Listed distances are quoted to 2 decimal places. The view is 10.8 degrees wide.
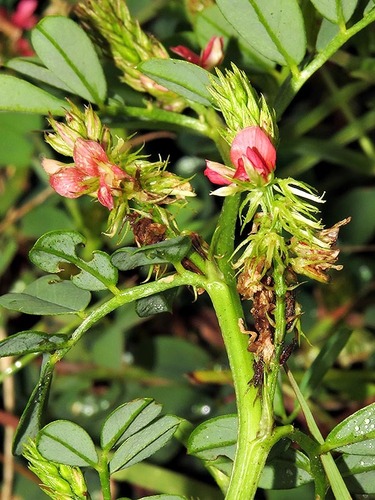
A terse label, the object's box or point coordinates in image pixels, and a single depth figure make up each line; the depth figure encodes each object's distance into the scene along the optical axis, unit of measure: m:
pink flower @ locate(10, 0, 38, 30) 0.42
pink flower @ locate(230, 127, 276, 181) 0.27
